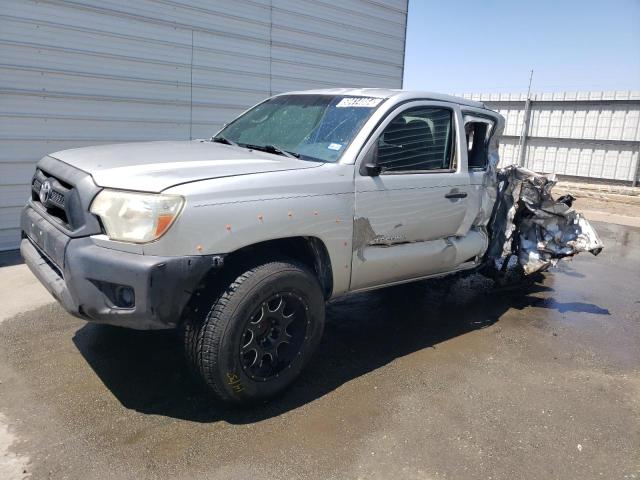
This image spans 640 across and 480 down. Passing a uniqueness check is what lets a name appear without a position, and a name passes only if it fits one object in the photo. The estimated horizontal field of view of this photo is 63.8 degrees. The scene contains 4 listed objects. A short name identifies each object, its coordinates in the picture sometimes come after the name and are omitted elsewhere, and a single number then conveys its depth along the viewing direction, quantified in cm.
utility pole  1527
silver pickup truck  267
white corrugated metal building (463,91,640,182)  1362
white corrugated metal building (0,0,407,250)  604
